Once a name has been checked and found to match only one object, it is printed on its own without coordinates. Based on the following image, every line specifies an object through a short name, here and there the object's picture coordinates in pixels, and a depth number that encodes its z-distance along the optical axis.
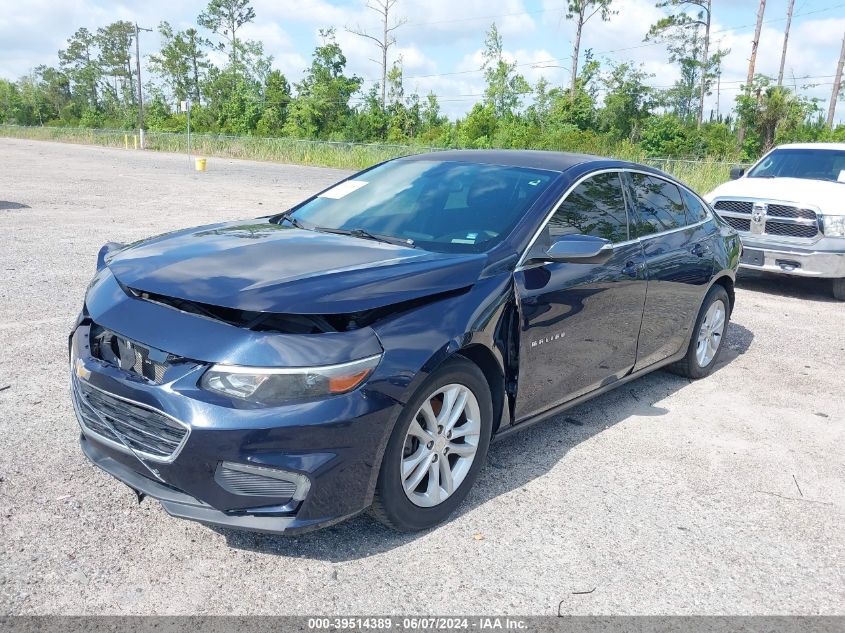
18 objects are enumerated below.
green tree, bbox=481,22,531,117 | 51.97
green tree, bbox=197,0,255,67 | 77.19
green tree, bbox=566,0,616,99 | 50.84
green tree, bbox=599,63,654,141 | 45.09
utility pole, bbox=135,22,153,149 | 56.25
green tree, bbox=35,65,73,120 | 100.25
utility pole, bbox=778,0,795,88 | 54.09
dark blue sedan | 2.79
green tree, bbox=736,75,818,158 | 30.23
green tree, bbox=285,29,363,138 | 53.59
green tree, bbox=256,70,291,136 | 58.03
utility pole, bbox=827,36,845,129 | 45.19
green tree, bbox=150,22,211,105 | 78.81
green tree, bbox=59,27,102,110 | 100.25
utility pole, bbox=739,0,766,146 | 40.06
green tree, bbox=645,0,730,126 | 53.11
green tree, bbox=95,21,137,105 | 97.56
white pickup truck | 8.73
